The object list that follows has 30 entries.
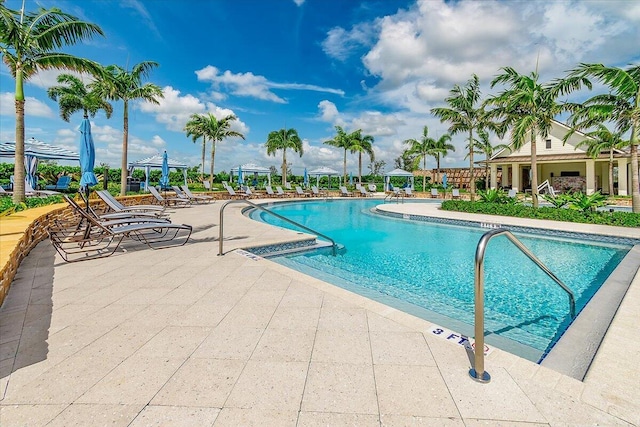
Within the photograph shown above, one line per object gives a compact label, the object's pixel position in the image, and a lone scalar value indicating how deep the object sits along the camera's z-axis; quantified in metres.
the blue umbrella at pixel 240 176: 26.08
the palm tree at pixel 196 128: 26.69
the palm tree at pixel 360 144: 32.78
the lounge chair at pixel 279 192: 24.69
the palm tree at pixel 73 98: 18.84
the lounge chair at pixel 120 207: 7.85
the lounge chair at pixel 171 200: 14.05
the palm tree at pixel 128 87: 16.48
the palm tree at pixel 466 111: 16.58
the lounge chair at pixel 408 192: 26.70
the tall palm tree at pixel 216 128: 26.68
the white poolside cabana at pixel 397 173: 29.53
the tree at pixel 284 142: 32.81
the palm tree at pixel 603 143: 20.69
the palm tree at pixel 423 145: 31.34
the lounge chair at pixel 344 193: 27.19
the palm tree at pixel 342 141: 33.09
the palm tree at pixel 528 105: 12.08
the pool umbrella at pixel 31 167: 15.27
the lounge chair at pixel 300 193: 26.19
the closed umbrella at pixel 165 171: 19.60
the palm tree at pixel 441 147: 31.08
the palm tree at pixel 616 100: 9.62
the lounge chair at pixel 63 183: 17.93
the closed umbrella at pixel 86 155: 8.20
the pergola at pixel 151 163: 21.11
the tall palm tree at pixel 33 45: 8.90
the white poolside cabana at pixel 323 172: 29.28
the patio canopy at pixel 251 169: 27.18
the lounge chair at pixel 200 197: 16.61
